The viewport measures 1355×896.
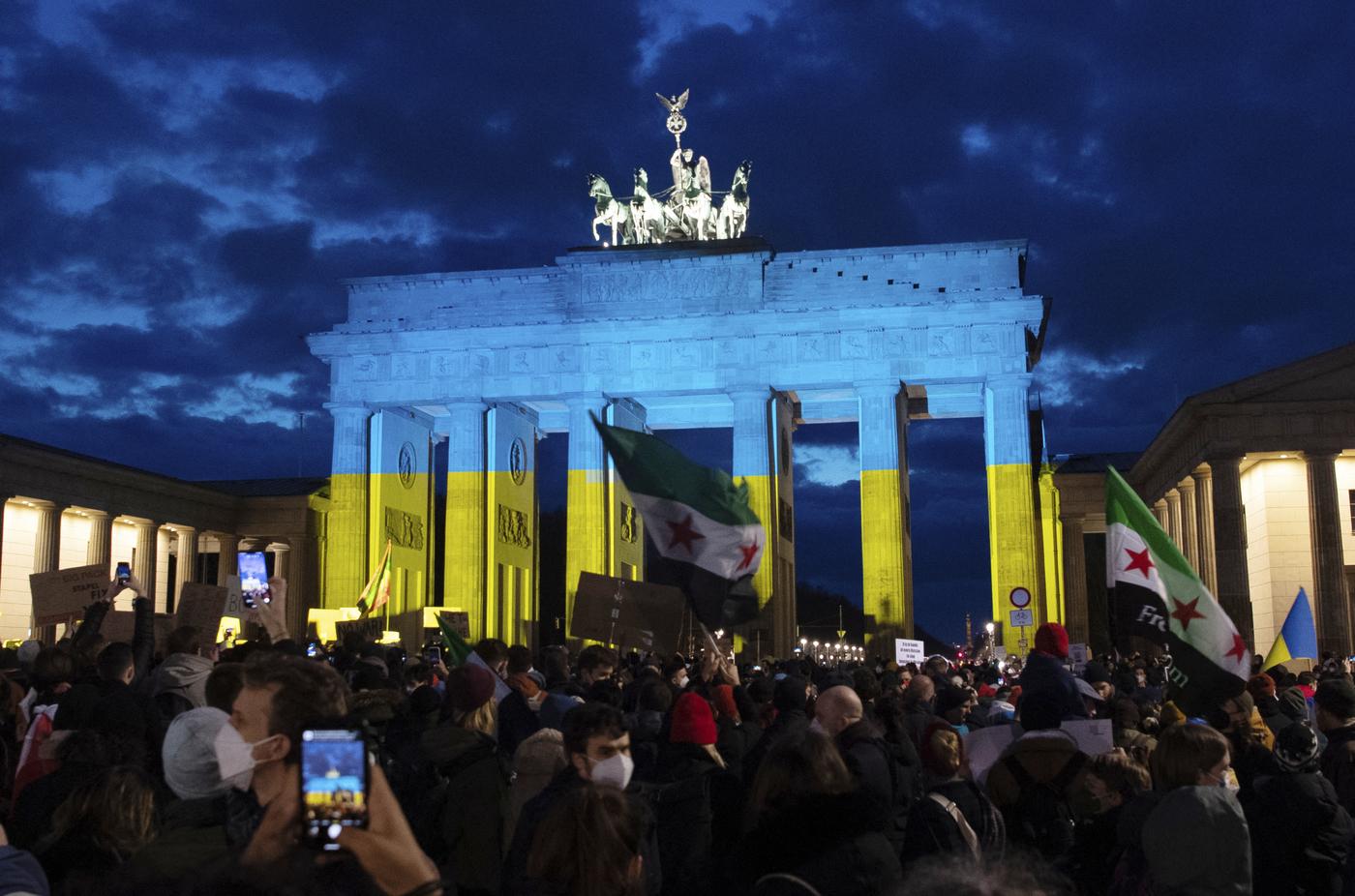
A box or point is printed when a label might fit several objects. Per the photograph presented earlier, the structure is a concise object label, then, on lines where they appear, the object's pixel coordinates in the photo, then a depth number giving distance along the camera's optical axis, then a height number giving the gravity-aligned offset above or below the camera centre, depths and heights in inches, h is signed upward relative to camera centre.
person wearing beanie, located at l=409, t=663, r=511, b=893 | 303.6 -41.3
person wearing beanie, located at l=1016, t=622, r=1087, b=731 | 381.1 -24.8
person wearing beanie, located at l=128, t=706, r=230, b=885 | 144.4 -25.7
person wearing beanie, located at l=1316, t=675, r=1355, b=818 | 350.3 -34.4
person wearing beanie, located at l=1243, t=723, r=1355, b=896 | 304.5 -49.2
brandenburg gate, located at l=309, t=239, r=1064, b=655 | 2269.9 +357.2
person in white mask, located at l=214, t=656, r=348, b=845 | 157.0 -11.0
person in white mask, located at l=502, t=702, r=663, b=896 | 264.8 -26.1
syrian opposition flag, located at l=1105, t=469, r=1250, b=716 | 403.5 -4.1
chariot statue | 2438.5 +649.0
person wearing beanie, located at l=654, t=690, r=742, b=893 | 304.2 -44.0
